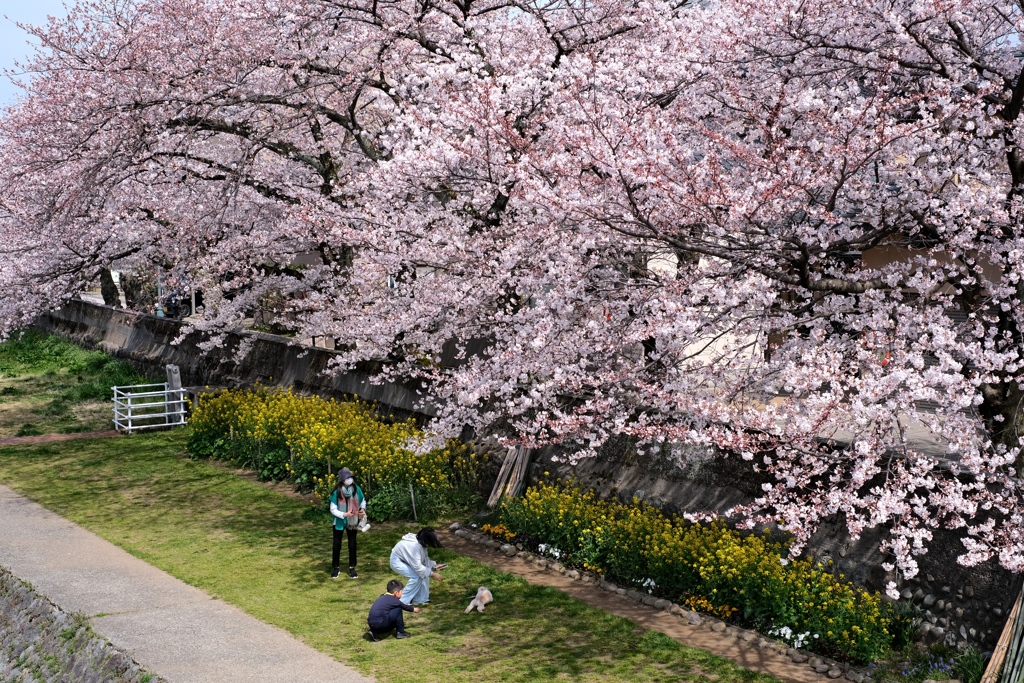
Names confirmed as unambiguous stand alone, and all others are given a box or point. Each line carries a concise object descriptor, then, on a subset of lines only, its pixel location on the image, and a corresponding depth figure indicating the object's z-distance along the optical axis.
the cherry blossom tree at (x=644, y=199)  9.97
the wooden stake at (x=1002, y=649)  9.80
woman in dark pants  14.09
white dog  12.73
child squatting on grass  11.73
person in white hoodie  12.68
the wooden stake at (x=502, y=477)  16.23
